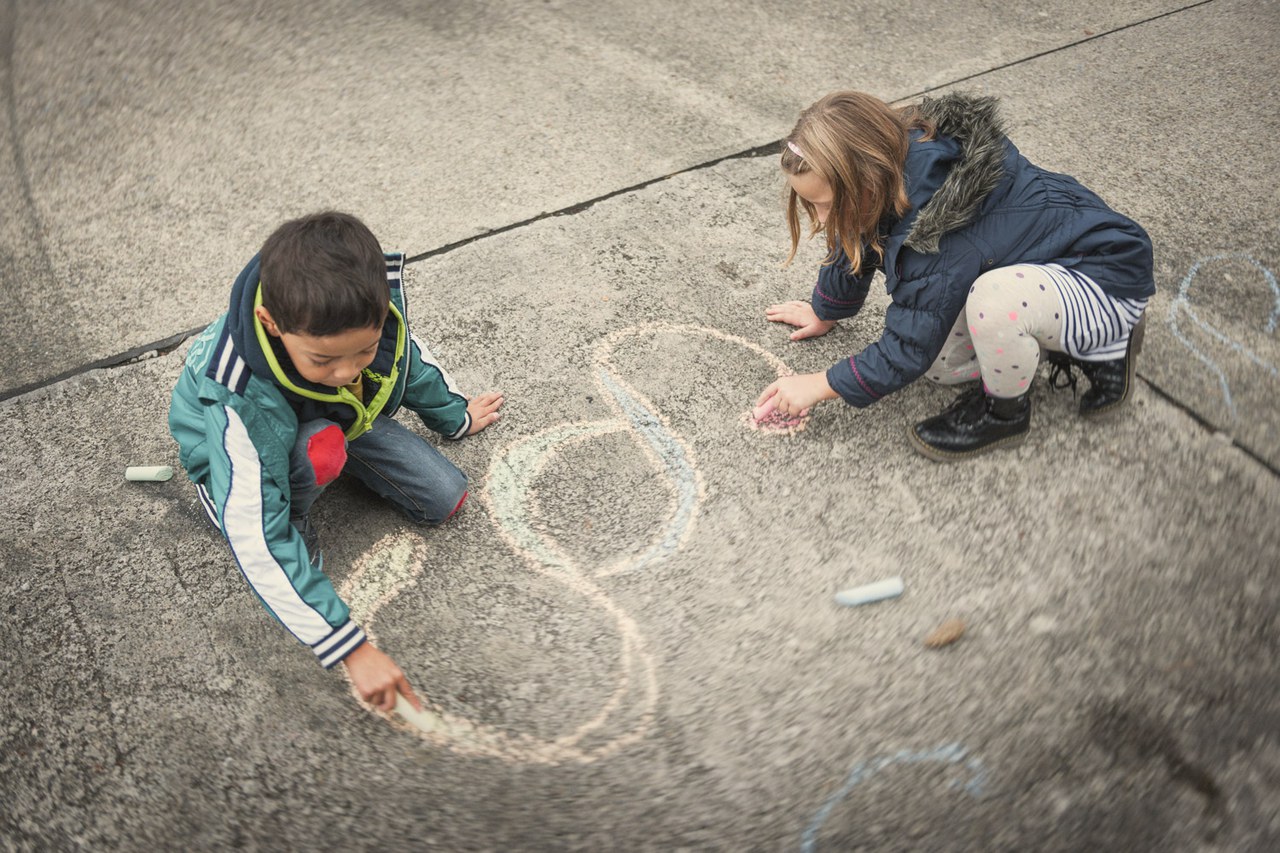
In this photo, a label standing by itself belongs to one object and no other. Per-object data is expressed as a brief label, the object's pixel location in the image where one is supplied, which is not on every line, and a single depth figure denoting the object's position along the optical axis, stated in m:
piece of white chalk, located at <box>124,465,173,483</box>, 2.57
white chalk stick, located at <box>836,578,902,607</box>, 2.23
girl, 2.25
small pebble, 2.12
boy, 1.89
